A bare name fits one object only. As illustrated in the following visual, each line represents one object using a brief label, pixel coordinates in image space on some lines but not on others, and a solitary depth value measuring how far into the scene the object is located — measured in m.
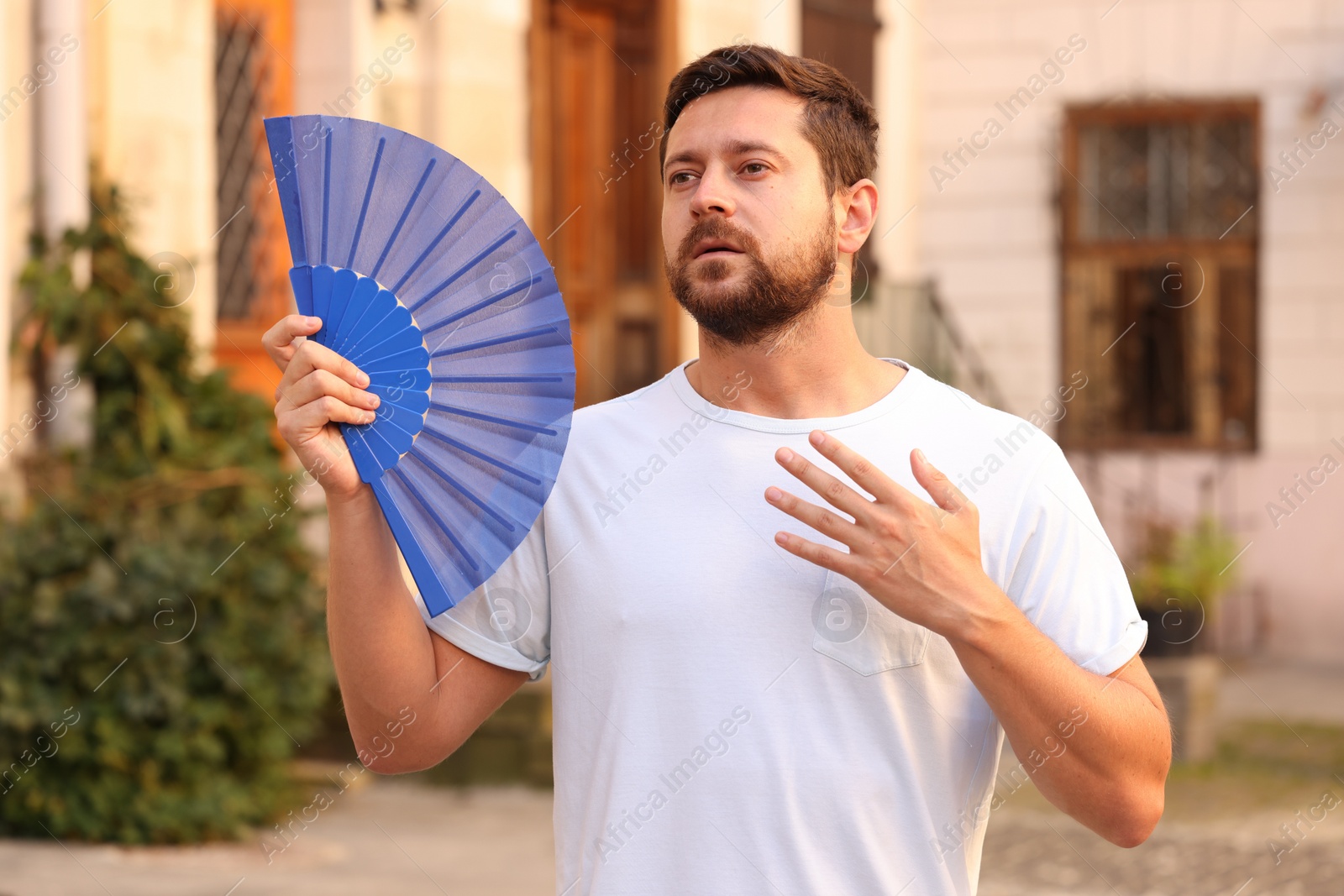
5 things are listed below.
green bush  4.80
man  1.72
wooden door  8.63
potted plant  7.44
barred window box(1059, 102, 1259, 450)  10.88
